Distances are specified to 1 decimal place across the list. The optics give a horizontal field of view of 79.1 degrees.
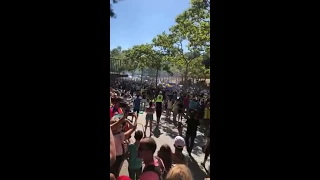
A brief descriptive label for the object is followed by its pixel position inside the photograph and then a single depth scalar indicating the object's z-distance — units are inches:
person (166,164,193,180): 63.8
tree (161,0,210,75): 407.0
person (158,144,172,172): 96.7
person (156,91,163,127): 300.7
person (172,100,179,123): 331.2
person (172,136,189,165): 118.1
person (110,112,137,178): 97.8
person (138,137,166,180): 72.1
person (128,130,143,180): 104.8
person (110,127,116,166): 35.8
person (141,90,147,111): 484.2
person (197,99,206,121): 327.2
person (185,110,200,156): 195.2
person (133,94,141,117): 311.0
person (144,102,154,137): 259.3
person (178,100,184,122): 331.9
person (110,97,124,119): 131.0
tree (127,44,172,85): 782.8
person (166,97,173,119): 389.6
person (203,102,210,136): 252.7
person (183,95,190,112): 377.5
